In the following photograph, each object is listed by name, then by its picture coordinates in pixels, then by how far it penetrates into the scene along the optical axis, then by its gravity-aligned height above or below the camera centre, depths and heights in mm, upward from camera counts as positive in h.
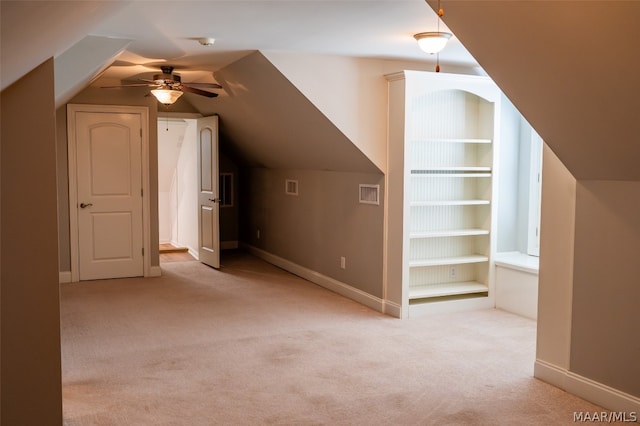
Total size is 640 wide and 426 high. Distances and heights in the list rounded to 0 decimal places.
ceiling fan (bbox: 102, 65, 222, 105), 5719 +855
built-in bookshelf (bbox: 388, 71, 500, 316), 5570 -120
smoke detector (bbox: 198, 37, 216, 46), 4711 +1087
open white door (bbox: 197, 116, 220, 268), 7848 -245
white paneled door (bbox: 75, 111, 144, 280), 7141 -242
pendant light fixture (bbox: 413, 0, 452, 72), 4359 +1007
